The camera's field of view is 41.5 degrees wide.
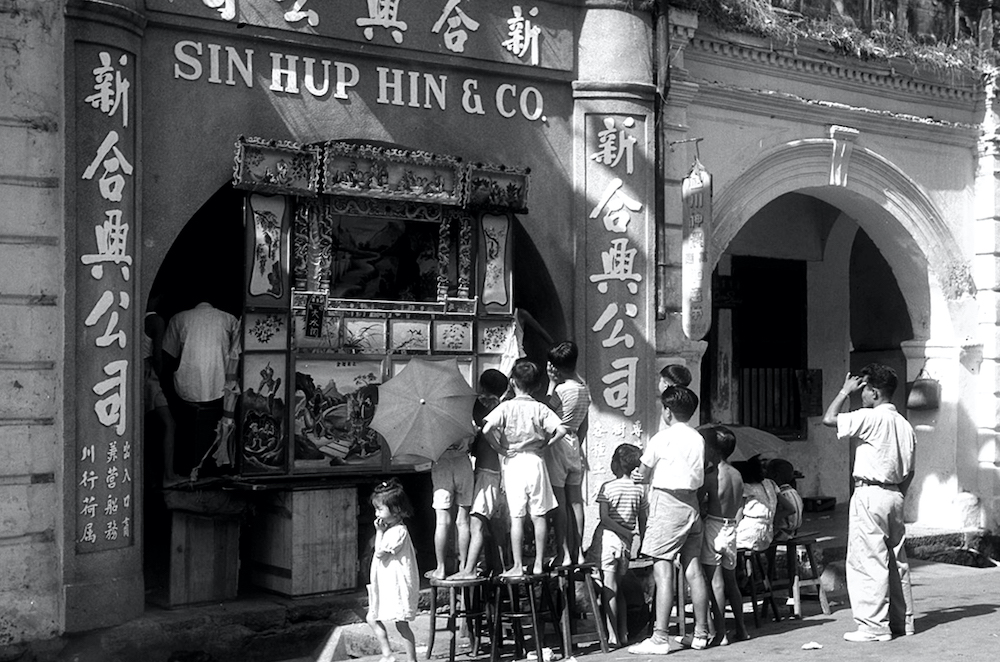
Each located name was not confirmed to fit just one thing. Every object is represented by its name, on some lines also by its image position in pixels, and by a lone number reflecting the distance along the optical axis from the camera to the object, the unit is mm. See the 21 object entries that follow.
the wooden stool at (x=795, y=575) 9658
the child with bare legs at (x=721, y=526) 8422
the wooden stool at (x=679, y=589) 8484
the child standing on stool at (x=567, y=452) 8414
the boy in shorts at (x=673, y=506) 8078
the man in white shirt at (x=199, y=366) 8867
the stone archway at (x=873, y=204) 11594
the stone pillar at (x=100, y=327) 7941
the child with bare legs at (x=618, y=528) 8539
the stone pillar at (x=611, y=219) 10375
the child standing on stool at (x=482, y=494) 8117
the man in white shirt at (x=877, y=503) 8609
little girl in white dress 7480
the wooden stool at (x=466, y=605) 7895
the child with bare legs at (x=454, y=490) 8164
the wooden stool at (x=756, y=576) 9359
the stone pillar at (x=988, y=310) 13211
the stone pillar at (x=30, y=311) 7848
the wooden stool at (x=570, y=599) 8211
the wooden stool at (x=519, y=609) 7930
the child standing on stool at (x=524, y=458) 8031
